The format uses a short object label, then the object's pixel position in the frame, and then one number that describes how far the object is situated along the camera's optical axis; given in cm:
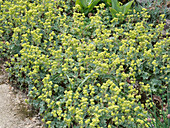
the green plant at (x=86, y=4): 396
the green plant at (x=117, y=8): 387
